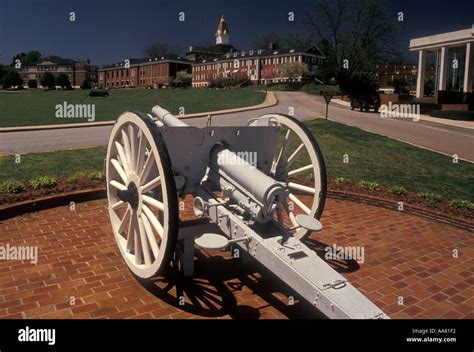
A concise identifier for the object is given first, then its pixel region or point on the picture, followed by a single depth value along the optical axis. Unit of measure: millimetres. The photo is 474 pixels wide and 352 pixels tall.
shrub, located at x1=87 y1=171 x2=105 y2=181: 7836
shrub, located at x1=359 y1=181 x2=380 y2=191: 7866
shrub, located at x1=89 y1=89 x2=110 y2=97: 59666
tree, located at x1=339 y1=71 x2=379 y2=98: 32594
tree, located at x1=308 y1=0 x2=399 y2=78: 48156
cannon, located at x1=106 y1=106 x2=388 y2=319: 3234
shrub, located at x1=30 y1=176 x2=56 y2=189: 7098
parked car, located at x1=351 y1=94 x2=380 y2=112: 30622
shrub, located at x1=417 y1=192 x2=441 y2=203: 7183
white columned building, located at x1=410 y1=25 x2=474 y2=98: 36094
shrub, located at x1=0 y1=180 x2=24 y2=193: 6711
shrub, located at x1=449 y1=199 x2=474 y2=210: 6808
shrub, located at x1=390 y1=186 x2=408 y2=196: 7543
